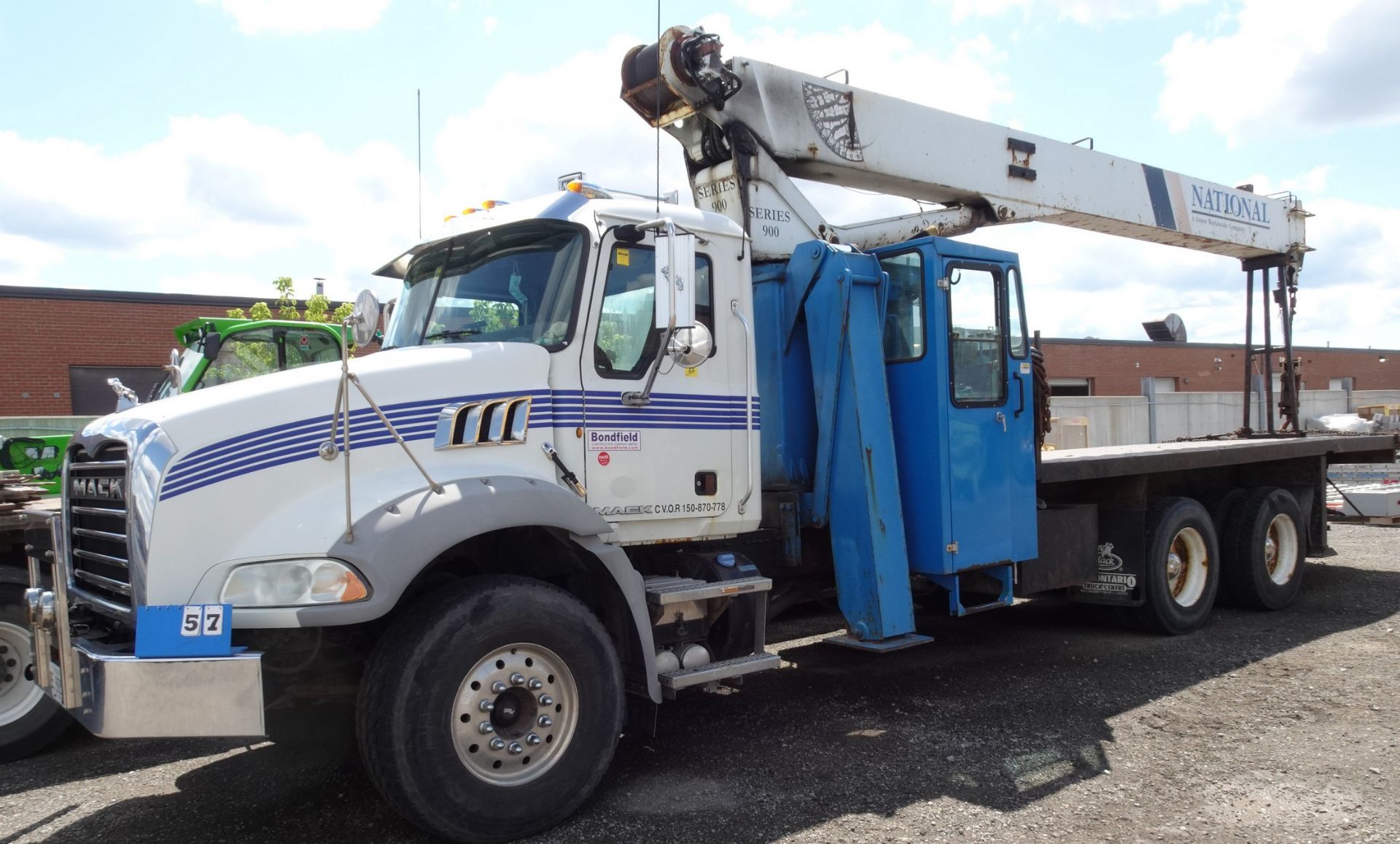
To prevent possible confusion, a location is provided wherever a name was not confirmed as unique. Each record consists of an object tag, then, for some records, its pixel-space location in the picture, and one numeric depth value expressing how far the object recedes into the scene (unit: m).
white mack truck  3.81
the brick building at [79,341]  20.41
